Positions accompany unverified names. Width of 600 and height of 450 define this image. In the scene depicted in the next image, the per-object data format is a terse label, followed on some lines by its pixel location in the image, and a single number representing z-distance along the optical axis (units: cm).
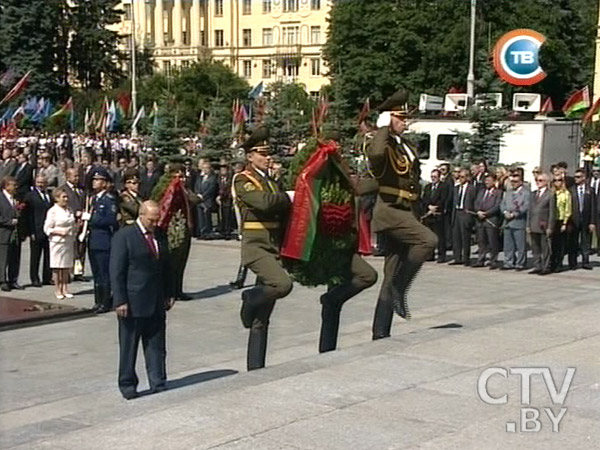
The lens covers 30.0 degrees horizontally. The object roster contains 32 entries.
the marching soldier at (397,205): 927
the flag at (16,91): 3315
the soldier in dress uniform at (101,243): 1398
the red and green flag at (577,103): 2832
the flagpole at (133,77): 5831
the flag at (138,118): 4572
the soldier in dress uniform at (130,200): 1306
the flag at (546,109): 2694
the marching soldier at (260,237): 883
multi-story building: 10344
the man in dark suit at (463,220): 1925
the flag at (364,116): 1378
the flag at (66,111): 4591
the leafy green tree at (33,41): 6906
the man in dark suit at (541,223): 1808
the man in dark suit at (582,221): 1852
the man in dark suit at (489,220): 1895
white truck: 2450
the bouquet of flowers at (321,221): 893
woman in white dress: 1489
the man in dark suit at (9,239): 1580
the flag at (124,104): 5077
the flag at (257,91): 3876
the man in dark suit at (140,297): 876
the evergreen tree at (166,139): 2747
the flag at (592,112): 2633
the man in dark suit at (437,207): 1980
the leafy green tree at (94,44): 7619
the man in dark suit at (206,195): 2339
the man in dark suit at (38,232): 1634
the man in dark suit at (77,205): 1600
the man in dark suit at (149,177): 2235
